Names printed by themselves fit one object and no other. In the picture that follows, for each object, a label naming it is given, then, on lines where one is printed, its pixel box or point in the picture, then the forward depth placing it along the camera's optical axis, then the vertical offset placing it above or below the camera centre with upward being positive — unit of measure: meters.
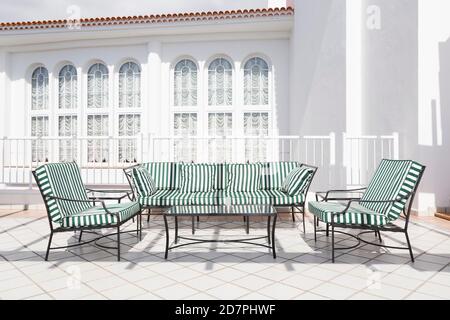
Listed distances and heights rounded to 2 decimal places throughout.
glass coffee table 3.69 -0.56
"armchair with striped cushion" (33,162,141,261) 3.58 -0.53
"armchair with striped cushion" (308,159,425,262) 3.52 -0.51
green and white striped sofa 5.34 -0.23
